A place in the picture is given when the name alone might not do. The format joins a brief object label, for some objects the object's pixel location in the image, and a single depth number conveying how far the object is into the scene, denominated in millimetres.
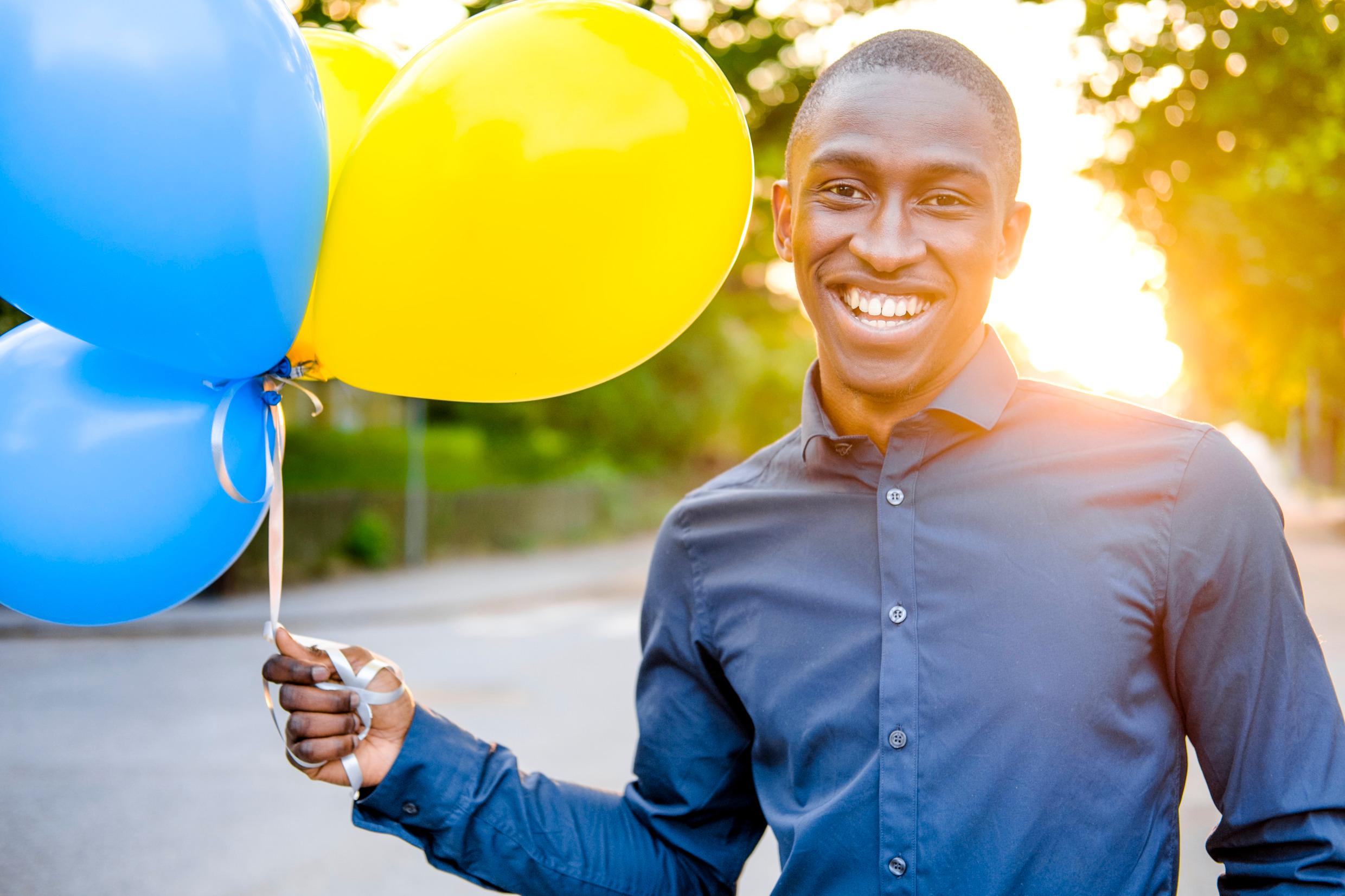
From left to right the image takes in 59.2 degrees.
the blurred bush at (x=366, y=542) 15570
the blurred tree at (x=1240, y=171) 8484
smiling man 1419
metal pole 15641
